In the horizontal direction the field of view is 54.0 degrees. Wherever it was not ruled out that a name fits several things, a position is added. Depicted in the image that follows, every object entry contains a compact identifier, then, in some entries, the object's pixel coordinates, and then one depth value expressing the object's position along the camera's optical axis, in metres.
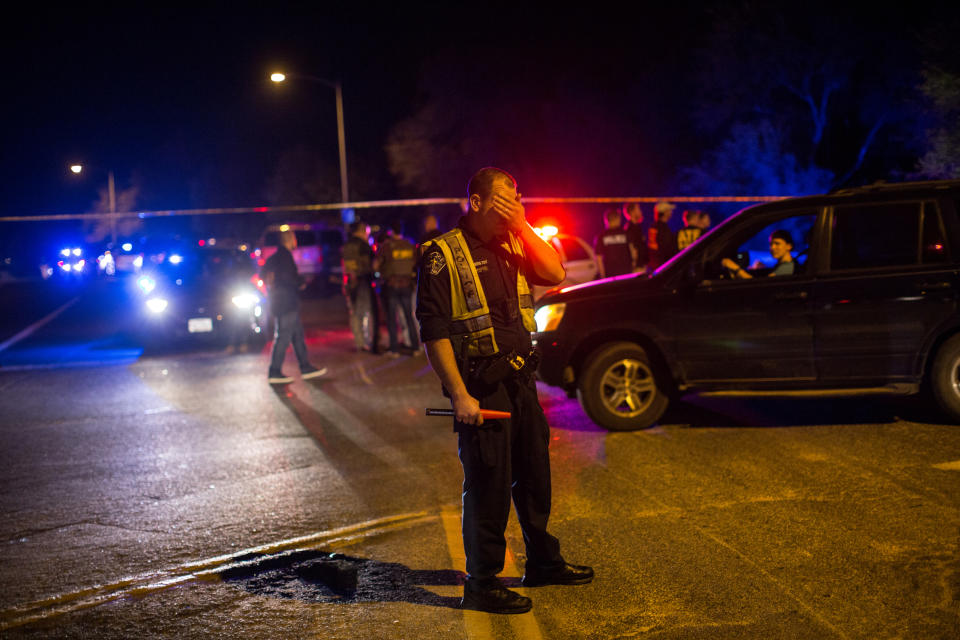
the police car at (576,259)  16.19
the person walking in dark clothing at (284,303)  11.08
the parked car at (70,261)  35.78
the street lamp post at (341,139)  31.30
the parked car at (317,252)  27.39
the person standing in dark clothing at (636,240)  14.09
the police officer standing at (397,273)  12.69
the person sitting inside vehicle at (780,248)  7.80
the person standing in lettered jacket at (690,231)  12.16
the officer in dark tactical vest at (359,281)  13.30
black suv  7.11
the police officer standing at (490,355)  4.07
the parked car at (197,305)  14.19
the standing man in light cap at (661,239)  13.08
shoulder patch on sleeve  4.09
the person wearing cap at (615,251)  13.90
